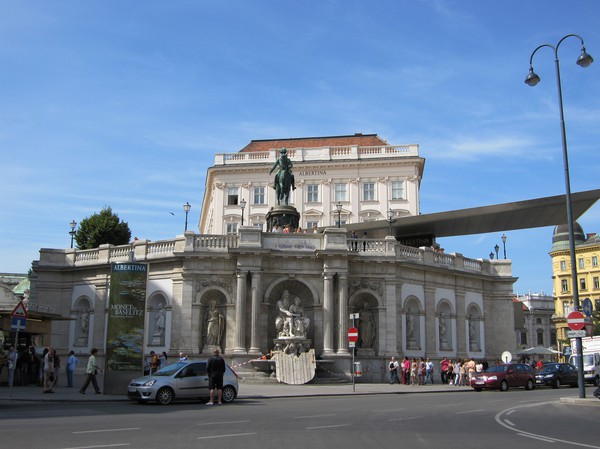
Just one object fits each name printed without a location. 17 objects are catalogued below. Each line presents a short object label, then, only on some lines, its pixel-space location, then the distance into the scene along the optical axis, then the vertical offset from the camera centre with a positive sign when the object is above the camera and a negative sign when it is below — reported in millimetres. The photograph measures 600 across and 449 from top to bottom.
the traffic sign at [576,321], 22719 +809
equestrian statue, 41875 +10419
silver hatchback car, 20812 -1391
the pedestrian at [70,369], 29328 -1264
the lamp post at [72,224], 42219 +7395
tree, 65188 +10807
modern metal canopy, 43375 +8699
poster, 24672 +895
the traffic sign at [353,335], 29922 +348
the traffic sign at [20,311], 23536 +1034
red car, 32094 -1651
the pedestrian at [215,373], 20891 -999
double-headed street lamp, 22844 +7209
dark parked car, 35969 -1676
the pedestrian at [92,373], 25359 -1239
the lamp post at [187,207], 43091 +8707
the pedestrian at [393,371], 34594 -1459
